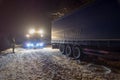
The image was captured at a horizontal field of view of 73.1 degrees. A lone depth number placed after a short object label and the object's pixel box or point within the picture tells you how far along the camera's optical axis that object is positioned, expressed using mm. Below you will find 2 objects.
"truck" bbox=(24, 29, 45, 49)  11607
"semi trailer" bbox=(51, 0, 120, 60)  4099
